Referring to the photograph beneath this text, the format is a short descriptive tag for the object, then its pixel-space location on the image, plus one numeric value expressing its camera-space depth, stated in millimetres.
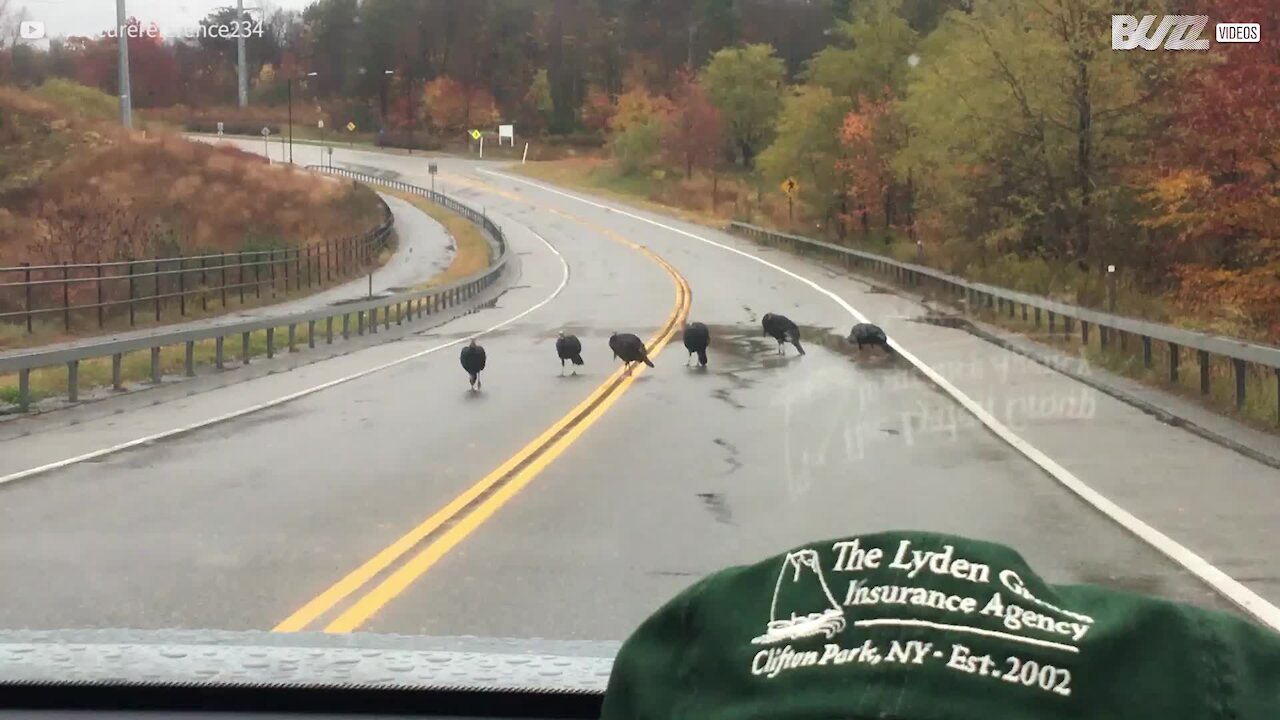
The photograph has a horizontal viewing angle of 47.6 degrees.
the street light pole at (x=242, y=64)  69712
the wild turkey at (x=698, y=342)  22672
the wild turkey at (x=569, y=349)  21719
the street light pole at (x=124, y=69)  57362
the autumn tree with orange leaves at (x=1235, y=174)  24234
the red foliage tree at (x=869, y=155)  59656
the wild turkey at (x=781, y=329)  24516
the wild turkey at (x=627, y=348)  21359
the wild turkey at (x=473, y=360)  19781
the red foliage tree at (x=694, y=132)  103562
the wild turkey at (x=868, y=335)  24250
